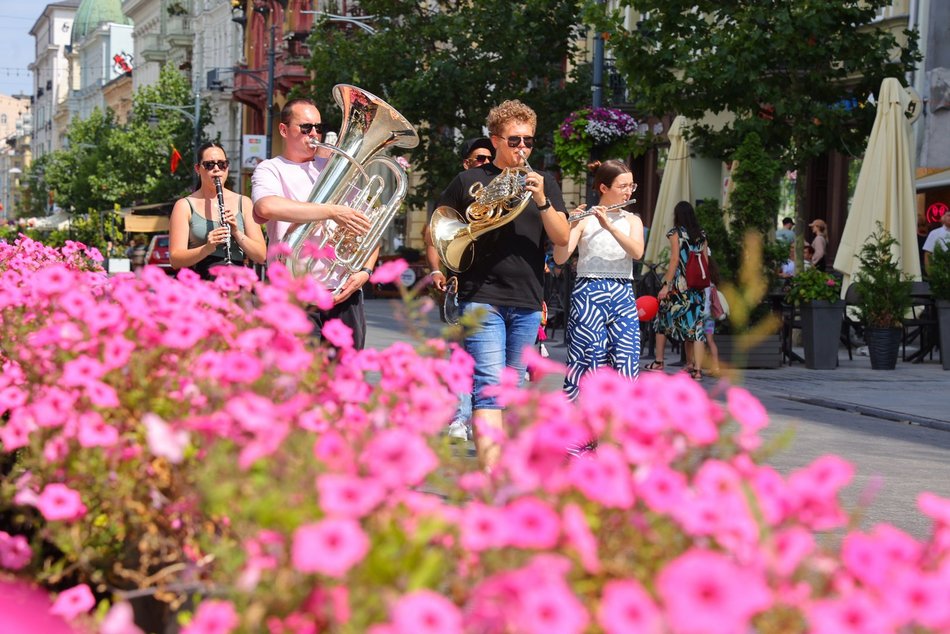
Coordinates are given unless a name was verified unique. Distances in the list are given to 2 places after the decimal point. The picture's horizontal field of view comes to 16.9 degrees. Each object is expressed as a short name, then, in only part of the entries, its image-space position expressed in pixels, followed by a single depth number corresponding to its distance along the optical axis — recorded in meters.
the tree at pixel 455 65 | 60.75
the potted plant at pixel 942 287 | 34.48
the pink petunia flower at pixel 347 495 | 4.68
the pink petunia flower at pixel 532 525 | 4.64
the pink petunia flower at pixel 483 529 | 4.68
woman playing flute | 16.18
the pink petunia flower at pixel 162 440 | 5.25
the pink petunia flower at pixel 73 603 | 6.30
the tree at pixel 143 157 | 136.70
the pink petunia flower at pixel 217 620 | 4.86
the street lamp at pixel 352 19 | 64.66
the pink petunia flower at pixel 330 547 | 4.37
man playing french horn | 13.91
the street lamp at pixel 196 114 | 130.65
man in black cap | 18.77
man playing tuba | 12.64
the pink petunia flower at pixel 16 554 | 7.11
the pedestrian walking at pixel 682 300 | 29.85
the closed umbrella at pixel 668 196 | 43.74
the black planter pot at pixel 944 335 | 34.54
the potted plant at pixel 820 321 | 33.90
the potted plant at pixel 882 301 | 34.02
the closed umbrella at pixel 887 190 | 36.69
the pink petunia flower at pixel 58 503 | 6.24
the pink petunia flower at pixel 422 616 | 4.18
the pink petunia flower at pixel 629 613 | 4.18
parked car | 75.73
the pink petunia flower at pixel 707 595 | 4.05
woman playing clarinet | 14.73
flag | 128.57
